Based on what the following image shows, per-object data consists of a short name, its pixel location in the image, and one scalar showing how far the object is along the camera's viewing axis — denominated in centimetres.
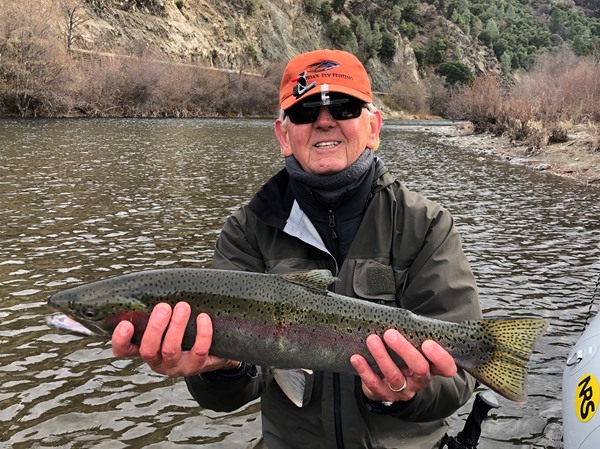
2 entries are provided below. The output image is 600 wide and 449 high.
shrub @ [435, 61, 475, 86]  11206
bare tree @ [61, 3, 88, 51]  5466
